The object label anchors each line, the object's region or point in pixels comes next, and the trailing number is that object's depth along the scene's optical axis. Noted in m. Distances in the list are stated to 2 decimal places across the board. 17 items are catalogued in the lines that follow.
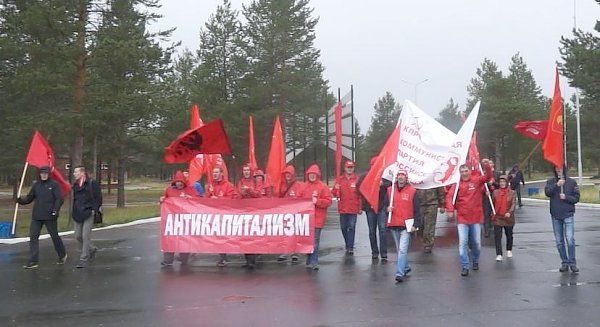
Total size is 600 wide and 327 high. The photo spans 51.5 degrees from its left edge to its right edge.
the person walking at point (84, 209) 10.97
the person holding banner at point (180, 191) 11.32
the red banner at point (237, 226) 10.70
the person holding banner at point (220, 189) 11.45
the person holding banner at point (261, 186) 11.36
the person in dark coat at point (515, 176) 16.86
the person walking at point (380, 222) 11.27
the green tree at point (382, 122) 87.19
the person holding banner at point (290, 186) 11.04
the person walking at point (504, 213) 11.23
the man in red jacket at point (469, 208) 9.77
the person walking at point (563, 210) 9.40
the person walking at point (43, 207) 11.06
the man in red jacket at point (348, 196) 11.48
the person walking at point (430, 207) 12.70
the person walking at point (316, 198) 10.56
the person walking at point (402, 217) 9.12
